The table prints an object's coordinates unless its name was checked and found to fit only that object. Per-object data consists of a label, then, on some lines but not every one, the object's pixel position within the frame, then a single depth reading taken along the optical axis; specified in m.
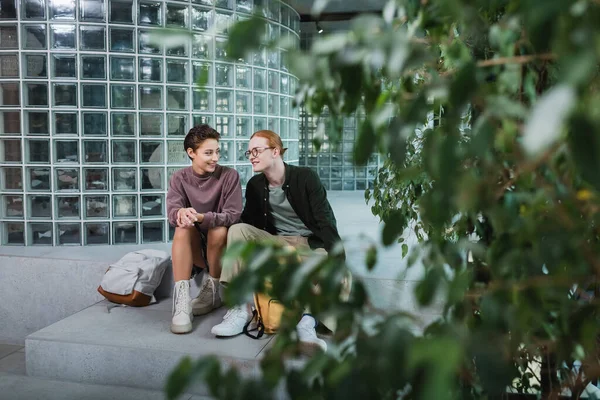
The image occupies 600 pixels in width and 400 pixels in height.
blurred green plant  0.36
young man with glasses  2.45
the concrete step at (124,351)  2.28
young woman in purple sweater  2.52
